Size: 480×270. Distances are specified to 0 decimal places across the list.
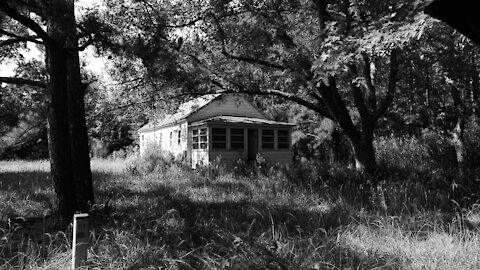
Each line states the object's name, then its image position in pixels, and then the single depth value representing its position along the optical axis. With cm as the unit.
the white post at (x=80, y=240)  316
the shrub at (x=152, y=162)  1550
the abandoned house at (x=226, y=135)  1941
